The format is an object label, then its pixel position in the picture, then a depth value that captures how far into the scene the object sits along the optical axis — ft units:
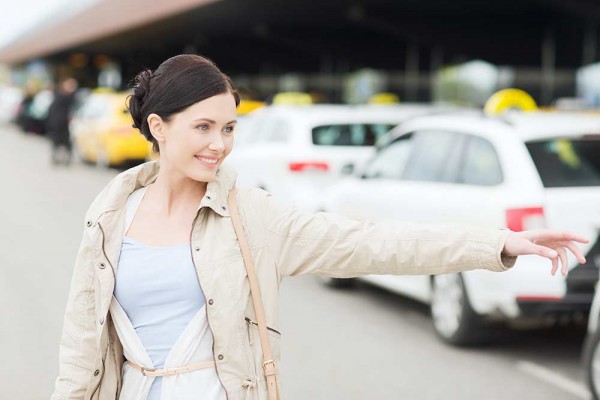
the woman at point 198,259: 8.59
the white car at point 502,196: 22.41
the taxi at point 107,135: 74.49
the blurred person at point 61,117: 81.16
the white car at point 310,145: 36.60
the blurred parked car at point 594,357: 19.22
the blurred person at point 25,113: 145.79
